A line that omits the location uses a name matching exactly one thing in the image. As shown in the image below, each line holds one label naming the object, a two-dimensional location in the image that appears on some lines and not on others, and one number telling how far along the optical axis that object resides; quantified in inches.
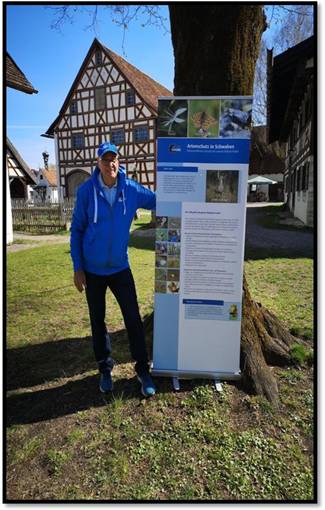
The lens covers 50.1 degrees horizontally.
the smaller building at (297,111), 431.5
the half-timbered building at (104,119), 952.3
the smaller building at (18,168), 702.5
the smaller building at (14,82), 367.5
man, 106.0
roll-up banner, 105.9
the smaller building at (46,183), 2326.5
